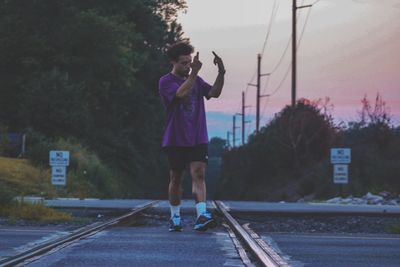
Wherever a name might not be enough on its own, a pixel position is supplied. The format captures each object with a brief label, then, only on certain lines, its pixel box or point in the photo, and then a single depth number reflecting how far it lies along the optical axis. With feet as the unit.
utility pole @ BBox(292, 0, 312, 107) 149.79
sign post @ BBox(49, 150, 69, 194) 86.43
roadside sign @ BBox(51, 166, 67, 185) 86.33
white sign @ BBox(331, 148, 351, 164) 94.22
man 27.50
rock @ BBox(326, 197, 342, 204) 85.81
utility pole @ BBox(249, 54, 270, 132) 237.66
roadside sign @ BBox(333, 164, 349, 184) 94.22
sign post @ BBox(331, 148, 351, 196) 94.22
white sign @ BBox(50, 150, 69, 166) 87.45
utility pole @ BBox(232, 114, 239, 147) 427.66
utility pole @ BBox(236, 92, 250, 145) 327.14
